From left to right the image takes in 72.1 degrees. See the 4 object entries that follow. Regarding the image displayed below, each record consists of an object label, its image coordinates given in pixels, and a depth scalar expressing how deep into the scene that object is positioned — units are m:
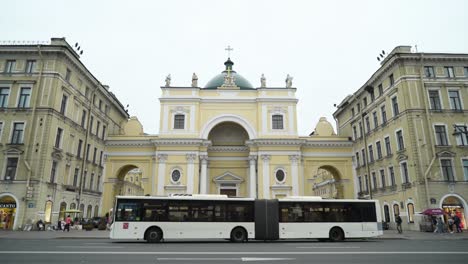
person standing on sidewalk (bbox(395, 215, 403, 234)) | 25.75
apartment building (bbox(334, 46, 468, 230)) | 27.53
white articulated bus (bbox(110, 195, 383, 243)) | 18.34
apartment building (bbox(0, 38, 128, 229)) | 27.62
